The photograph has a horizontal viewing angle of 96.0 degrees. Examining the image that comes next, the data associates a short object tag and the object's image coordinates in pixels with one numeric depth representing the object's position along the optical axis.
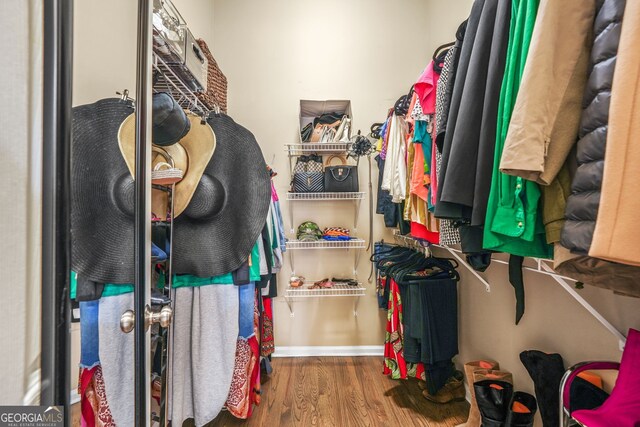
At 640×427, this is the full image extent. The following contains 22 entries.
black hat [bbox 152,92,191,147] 0.97
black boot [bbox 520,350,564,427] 1.05
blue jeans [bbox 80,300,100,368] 0.60
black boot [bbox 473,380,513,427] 1.27
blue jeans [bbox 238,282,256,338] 1.34
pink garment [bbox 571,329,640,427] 0.72
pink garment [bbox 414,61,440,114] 1.26
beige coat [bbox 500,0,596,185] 0.62
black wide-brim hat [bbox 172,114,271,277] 1.22
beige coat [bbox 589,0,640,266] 0.46
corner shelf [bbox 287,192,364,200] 2.22
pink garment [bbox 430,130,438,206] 1.20
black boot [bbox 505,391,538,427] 1.18
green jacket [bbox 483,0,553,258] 0.71
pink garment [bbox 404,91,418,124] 1.42
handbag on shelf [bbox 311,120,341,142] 2.22
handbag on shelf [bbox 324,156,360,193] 2.16
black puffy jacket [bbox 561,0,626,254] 0.51
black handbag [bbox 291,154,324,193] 2.19
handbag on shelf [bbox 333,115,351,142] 2.20
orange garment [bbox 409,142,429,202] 1.35
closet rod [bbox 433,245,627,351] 0.89
